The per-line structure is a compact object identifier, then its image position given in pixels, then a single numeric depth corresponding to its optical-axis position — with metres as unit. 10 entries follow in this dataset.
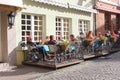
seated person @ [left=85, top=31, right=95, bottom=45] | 9.09
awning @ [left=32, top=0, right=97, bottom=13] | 8.52
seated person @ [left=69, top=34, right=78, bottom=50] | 8.01
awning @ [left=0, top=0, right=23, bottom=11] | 6.49
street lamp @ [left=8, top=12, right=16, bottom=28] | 7.18
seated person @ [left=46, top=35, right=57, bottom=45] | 7.77
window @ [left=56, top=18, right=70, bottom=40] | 9.62
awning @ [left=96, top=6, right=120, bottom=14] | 12.50
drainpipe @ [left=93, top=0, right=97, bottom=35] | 12.34
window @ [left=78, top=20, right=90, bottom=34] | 11.27
